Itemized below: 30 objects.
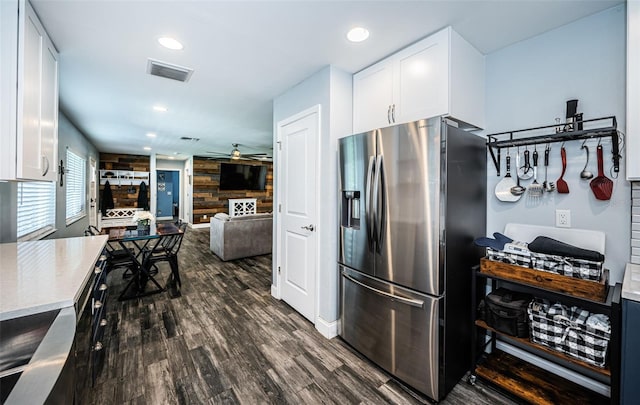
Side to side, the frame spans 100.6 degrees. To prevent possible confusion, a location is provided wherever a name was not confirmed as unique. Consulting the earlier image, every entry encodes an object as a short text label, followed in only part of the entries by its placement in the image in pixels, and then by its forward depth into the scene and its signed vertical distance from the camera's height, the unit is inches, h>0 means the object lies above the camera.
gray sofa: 188.1 -24.3
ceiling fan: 319.9 +58.5
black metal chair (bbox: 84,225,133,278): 127.9 -29.3
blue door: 435.2 +3.2
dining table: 128.7 -29.6
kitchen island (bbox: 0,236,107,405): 22.6 -16.0
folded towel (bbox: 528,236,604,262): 56.2 -10.1
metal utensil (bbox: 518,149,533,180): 74.7 +10.1
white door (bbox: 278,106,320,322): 103.3 -3.4
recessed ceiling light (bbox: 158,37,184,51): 79.4 +48.8
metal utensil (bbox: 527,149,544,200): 73.8 +5.1
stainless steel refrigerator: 66.0 -11.8
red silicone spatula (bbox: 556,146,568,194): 70.0 +6.4
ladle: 66.2 +8.1
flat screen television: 341.1 +34.5
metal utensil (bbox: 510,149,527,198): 76.8 +4.8
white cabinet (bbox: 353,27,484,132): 72.1 +36.1
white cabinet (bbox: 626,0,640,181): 52.7 +23.1
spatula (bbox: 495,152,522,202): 79.1 +5.0
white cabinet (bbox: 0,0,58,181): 55.9 +24.5
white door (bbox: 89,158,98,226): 245.8 +8.1
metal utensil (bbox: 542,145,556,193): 72.4 +6.3
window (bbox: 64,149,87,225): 173.3 +10.8
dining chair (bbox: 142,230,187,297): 135.2 -30.2
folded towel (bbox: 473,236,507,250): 70.1 -10.3
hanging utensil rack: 61.4 +17.3
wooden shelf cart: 53.2 -36.1
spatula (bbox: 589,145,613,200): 63.6 +5.1
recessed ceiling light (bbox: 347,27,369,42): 73.9 +48.3
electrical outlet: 70.2 -3.5
